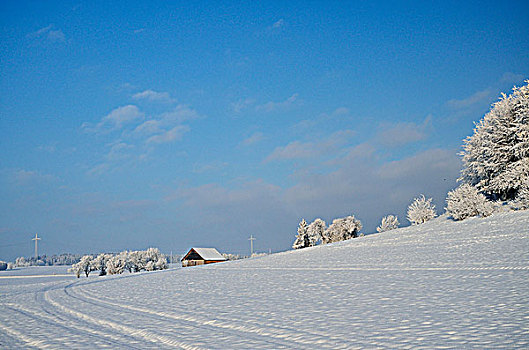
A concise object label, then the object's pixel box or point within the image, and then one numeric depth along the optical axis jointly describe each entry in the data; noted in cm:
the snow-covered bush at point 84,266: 7819
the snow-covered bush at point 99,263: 8136
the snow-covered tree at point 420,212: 3750
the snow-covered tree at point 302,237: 6938
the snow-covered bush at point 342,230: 6906
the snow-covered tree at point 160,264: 8697
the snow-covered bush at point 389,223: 6272
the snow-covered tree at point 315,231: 6969
